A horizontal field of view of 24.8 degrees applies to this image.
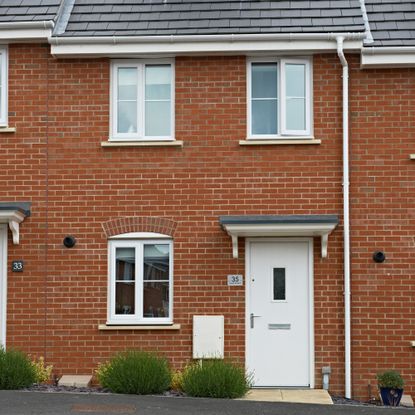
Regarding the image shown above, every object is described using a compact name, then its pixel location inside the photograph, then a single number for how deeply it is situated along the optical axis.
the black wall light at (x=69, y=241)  15.20
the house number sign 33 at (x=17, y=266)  15.17
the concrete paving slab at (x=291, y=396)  13.86
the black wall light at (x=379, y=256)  14.98
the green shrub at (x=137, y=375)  13.72
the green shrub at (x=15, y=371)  13.83
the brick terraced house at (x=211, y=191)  15.00
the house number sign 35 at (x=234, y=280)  15.10
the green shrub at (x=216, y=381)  13.55
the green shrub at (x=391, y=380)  14.16
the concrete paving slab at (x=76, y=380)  14.55
